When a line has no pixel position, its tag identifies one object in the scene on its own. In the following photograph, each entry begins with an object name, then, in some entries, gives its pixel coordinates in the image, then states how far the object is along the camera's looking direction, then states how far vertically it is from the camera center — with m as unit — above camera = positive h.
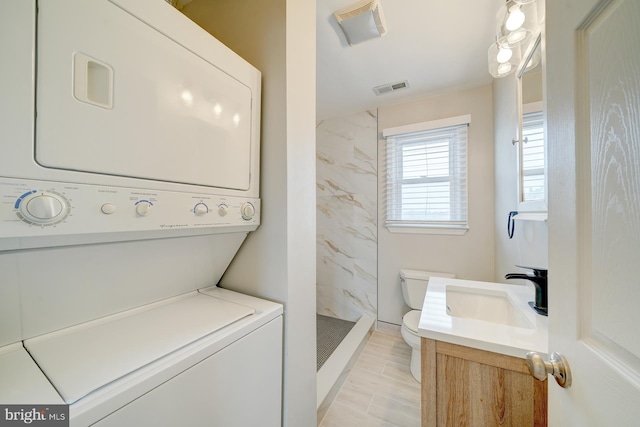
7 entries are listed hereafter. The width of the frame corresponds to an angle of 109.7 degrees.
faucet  1.02 -0.34
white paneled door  0.35 +0.02
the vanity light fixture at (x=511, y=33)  1.17 +1.00
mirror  1.15 +0.44
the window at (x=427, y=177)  2.22 +0.39
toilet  1.90 -0.76
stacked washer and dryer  0.47 +0.00
